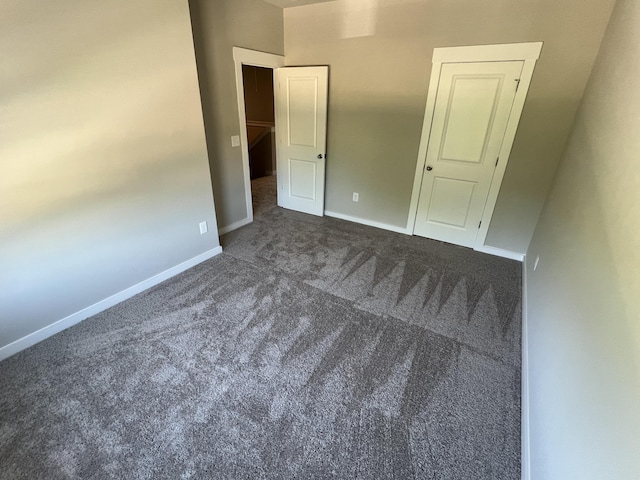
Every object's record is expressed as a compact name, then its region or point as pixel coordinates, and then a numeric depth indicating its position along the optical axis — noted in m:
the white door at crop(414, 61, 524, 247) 2.88
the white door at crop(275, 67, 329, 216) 3.77
